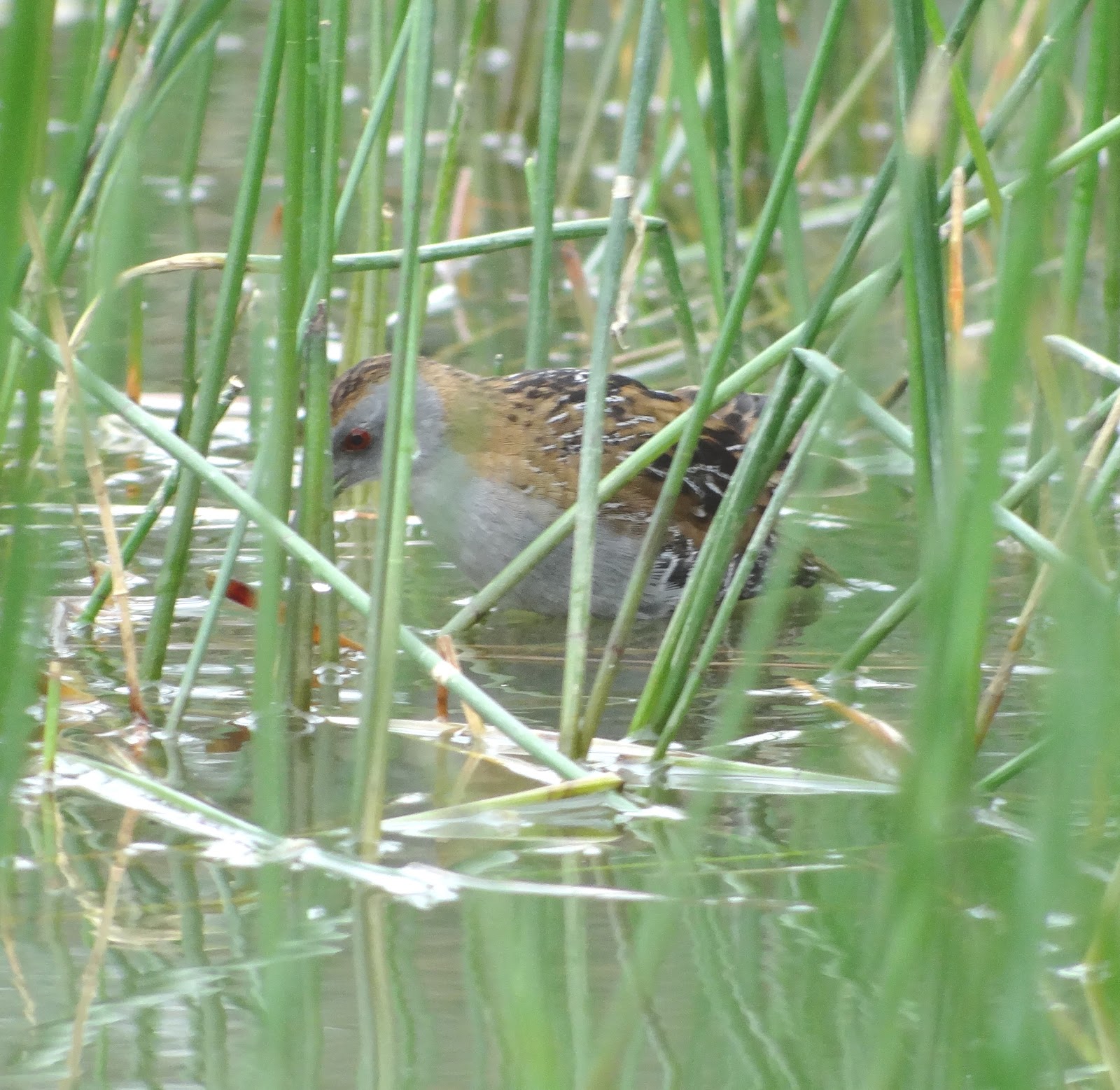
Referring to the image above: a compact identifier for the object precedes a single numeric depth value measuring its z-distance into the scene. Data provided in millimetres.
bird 8086
